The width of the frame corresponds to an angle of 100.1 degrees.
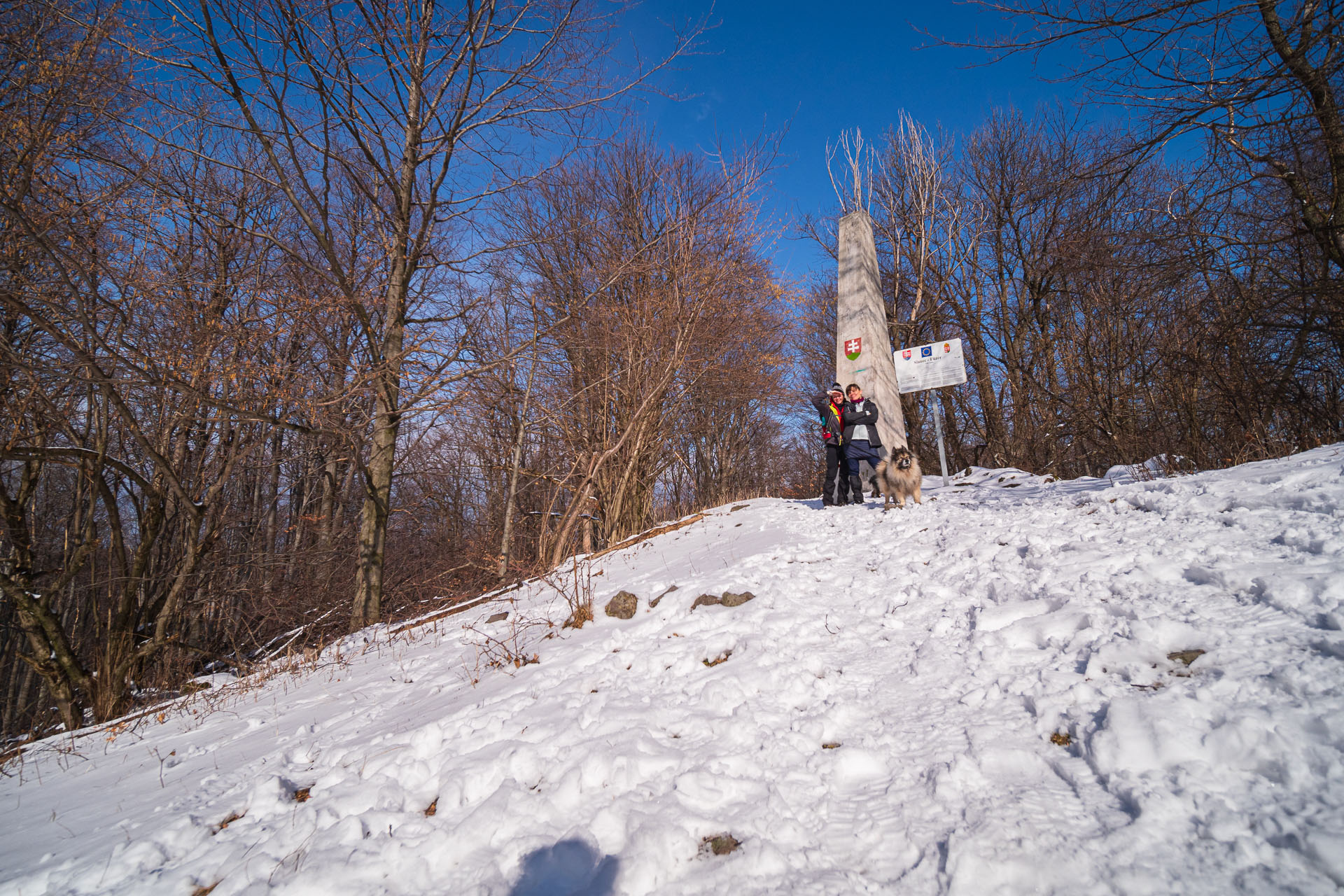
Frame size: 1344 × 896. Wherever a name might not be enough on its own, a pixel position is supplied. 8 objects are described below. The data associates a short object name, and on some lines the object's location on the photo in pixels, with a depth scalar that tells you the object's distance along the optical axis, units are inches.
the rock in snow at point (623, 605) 165.8
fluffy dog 279.4
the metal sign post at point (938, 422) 363.6
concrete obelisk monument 374.9
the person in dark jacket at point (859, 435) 325.4
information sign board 363.3
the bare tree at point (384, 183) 194.4
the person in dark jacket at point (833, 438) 334.3
